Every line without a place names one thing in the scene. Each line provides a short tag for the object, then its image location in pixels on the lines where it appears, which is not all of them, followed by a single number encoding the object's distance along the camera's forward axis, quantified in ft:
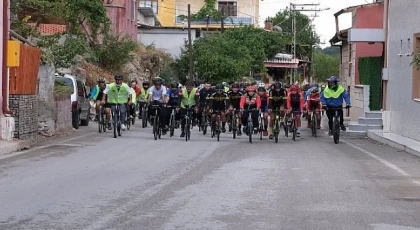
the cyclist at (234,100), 83.63
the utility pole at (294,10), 274.57
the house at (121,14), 177.99
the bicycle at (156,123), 79.01
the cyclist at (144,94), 106.11
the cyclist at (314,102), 88.63
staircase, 94.52
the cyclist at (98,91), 91.50
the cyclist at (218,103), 83.20
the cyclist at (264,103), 80.79
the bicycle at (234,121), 82.75
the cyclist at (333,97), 80.53
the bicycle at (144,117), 103.45
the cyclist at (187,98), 81.35
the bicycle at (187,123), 77.51
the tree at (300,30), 335.40
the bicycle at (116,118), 80.18
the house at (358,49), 113.48
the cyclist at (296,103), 81.92
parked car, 92.63
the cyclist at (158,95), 81.20
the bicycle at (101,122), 86.74
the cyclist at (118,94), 81.66
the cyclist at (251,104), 79.46
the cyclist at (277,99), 79.38
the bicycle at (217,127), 79.62
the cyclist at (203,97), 88.62
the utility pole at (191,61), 195.46
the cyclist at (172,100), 81.30
